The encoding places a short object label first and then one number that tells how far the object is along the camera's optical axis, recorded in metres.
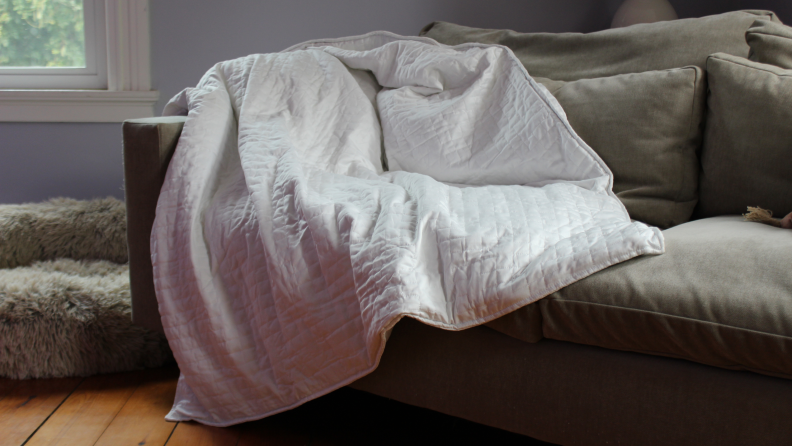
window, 1.83
